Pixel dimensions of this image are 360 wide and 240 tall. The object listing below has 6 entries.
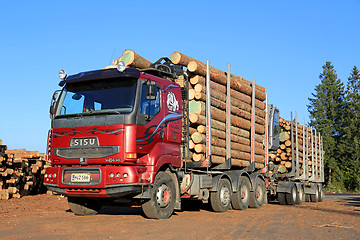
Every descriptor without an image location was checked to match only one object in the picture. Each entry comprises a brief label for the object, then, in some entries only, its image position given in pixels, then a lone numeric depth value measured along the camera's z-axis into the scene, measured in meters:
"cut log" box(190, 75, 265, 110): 12.17
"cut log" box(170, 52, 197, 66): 11.92
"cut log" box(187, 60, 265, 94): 12.11
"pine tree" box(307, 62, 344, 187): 55.25
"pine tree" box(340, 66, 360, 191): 52.94
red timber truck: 9.00
